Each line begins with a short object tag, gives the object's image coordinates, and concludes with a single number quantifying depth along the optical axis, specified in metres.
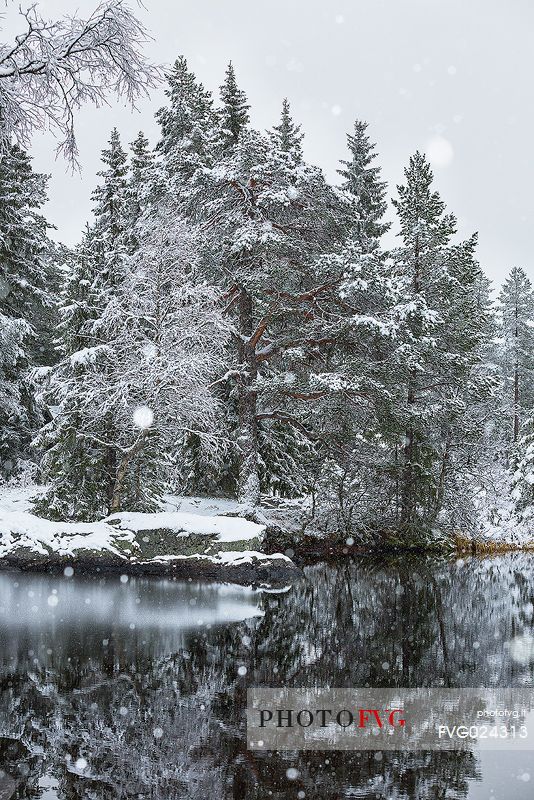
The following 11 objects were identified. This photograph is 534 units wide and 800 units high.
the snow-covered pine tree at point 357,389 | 21.53
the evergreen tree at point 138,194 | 23.92
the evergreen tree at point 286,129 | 33.26
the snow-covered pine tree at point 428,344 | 24.55
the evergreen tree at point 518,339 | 53.50
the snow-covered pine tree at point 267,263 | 21.39
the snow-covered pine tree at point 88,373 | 21.17
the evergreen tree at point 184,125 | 24.31
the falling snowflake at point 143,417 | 20.14
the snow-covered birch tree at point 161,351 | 20.44
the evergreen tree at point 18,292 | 26.54
